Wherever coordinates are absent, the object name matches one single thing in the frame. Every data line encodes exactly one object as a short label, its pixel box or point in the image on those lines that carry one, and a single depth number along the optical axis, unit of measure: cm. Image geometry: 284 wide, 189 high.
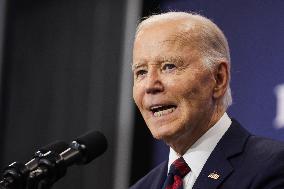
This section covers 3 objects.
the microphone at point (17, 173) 300
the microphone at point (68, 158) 301
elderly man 320
